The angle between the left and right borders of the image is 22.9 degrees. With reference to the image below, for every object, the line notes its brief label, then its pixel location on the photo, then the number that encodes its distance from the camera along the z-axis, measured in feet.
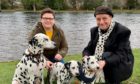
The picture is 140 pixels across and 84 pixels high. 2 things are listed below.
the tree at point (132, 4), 252.83
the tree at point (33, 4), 233.76
